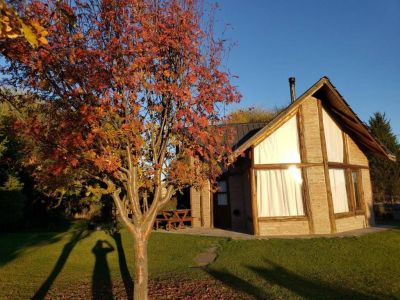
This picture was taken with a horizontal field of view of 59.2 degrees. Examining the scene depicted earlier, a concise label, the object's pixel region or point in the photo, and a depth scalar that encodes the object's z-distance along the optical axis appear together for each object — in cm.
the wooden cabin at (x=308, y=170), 1559
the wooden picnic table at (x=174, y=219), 1898
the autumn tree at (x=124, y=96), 524
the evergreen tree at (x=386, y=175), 2836
